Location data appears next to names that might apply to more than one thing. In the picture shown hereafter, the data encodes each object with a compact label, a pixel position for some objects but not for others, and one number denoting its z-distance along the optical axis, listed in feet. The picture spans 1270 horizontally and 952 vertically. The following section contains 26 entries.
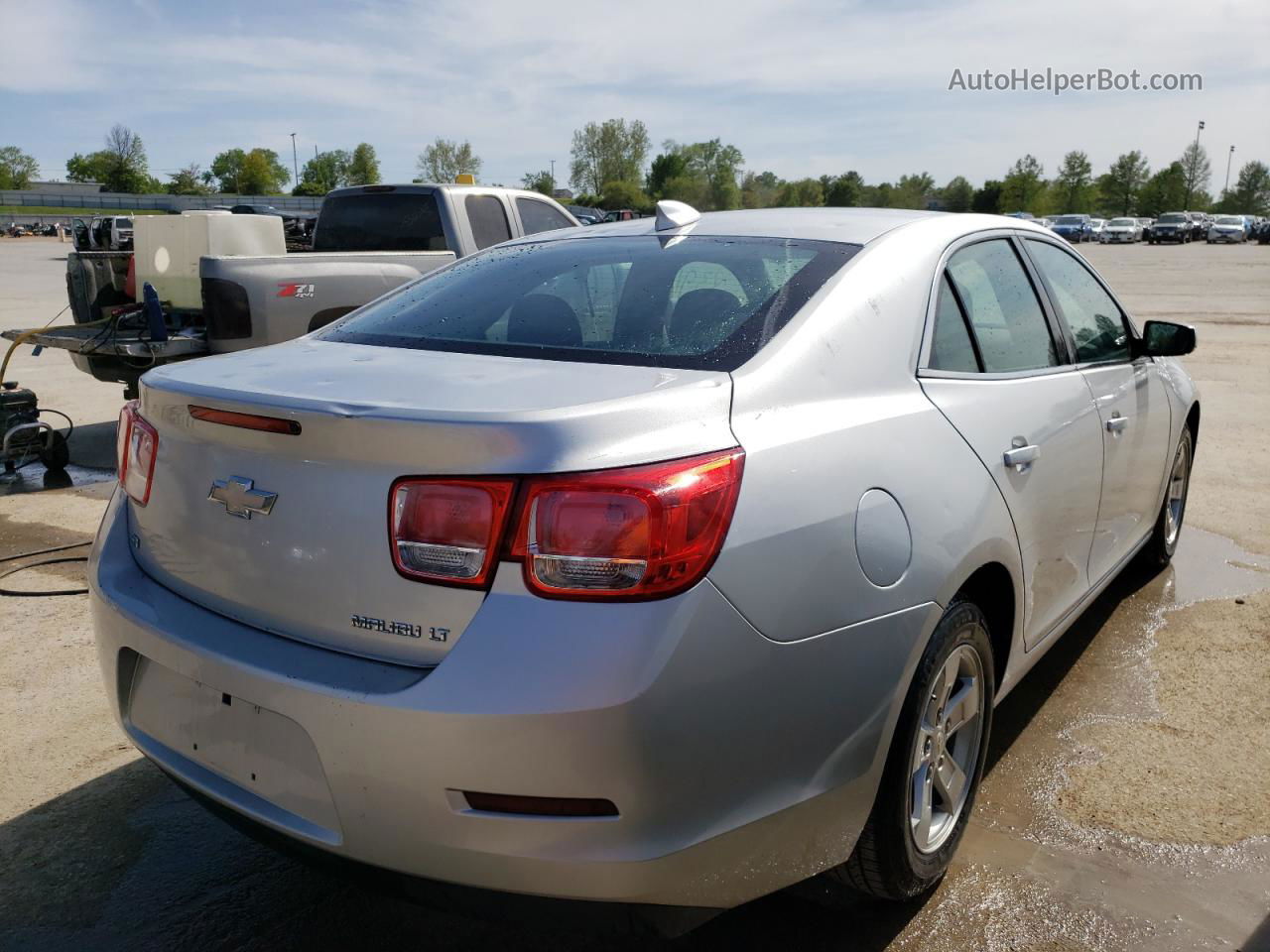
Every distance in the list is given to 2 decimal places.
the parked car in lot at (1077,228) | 215.31
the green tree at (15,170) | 399.65
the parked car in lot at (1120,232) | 205.67
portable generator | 22.26
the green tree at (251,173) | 419.33
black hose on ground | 15.55
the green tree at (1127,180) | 372.58
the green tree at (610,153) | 424.05
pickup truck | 22.58
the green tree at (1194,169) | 357.10
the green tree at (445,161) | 394.93
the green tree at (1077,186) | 374.63
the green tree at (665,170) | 428.15
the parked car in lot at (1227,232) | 198.59
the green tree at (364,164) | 416.46
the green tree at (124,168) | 382.83
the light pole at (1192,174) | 356.79
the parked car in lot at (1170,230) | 200.13
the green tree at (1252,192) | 377.09
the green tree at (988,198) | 339.98
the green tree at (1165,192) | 355.36
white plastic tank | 25.64
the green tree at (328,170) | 421.96
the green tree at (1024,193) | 337.93
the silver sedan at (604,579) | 5.91
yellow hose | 22.51
